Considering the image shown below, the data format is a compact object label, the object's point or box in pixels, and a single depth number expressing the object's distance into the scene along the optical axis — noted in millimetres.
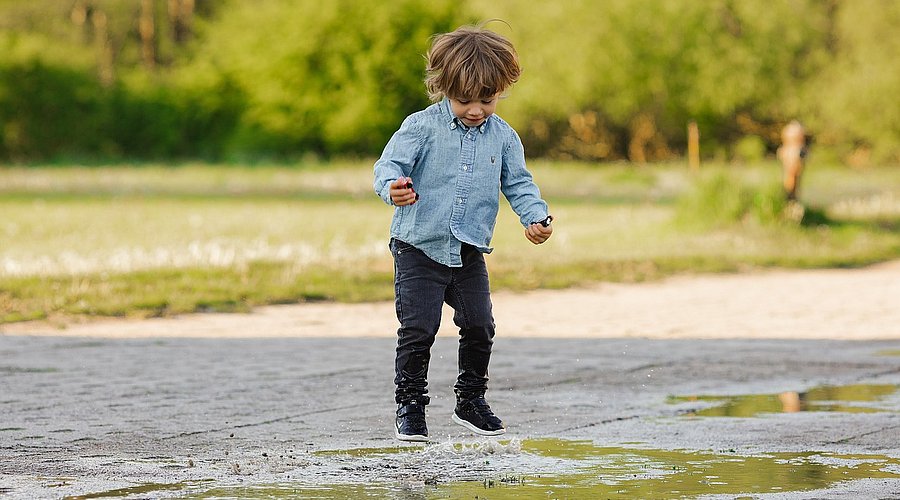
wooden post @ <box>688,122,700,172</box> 23272
